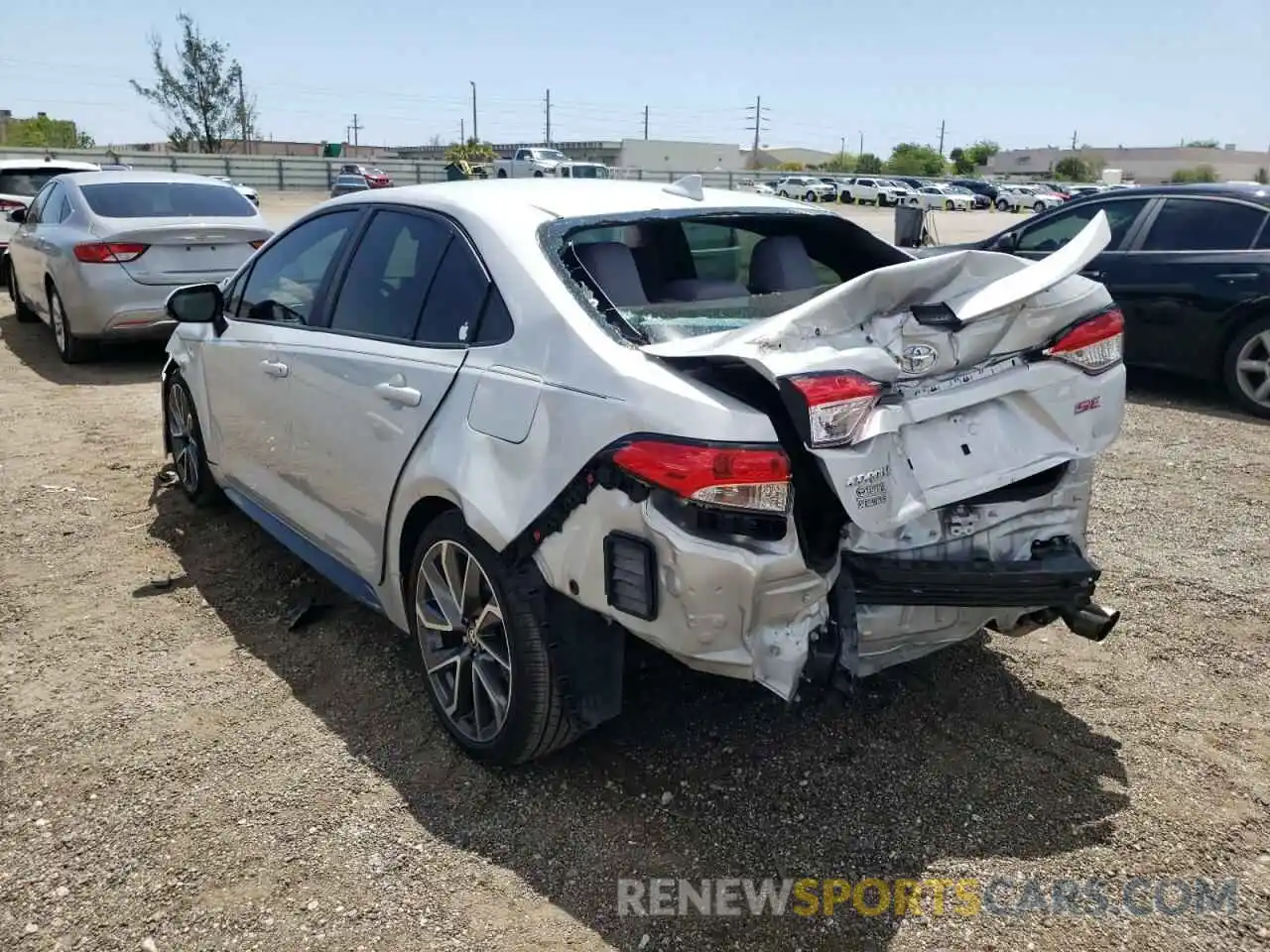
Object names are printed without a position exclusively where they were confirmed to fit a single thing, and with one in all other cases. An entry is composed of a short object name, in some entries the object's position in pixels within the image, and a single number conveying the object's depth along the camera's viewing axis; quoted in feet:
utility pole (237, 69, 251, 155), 175.94
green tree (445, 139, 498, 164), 198.70
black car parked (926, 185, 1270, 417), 24.08
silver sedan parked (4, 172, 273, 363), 26.89
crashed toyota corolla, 8.09
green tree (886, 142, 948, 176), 316.60
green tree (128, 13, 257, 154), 170.30
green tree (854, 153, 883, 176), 313.01
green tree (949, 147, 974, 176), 356.59
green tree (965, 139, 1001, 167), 375.86
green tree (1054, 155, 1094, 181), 293.84
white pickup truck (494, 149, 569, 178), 141.69
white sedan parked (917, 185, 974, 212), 168.96
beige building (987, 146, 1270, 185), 313.73
